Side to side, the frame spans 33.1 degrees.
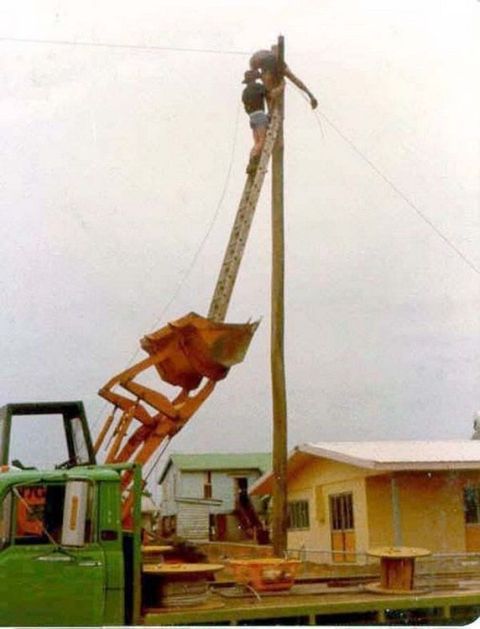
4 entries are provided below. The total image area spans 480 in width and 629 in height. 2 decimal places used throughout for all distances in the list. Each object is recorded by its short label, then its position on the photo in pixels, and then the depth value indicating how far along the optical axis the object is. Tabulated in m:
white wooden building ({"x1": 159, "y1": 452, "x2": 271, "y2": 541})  33.50
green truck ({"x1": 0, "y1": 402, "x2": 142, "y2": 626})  6.05
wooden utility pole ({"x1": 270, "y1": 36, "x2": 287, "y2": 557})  13.76
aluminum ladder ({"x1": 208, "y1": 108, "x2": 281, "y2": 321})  10.30
